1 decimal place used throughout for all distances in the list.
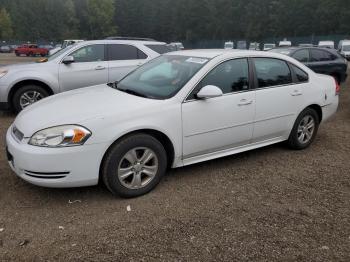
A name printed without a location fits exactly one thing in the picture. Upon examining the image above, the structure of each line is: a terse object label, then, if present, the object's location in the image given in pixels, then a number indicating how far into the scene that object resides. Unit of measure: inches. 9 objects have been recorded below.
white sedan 140.9
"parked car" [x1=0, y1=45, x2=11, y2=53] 2315.5
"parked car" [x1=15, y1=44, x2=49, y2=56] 1856.5
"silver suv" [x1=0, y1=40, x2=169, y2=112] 295.7
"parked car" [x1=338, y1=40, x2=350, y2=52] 1364.4
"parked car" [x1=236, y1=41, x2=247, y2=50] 2234.0
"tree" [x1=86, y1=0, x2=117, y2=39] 3206.2
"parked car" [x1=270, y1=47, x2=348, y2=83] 424.5
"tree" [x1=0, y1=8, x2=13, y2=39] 3137.8
